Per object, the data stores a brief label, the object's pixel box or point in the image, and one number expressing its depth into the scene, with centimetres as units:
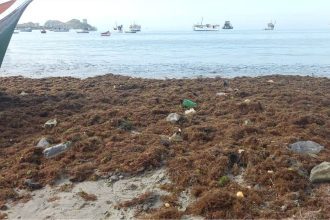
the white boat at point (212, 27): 19700
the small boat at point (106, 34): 15850
